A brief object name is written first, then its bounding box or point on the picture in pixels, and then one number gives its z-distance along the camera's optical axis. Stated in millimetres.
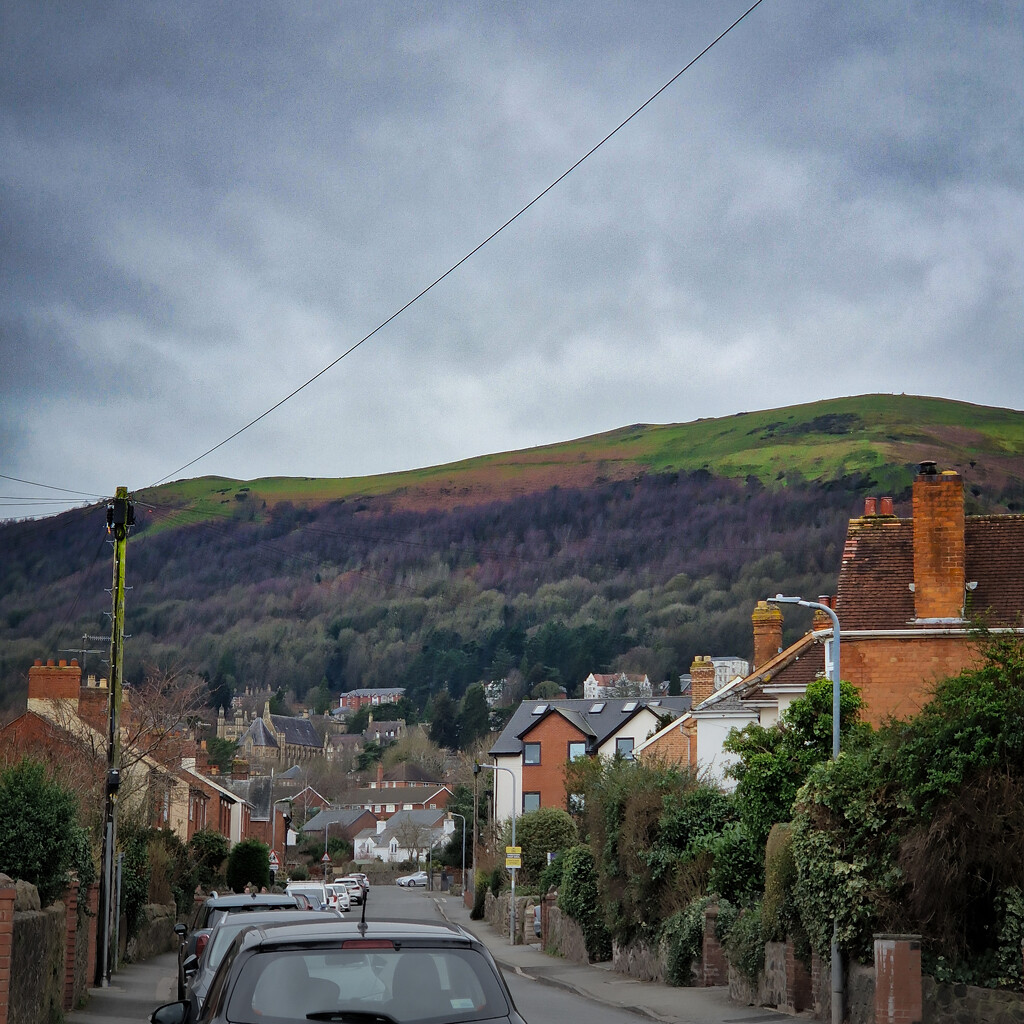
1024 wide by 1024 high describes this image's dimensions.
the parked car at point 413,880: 127631
